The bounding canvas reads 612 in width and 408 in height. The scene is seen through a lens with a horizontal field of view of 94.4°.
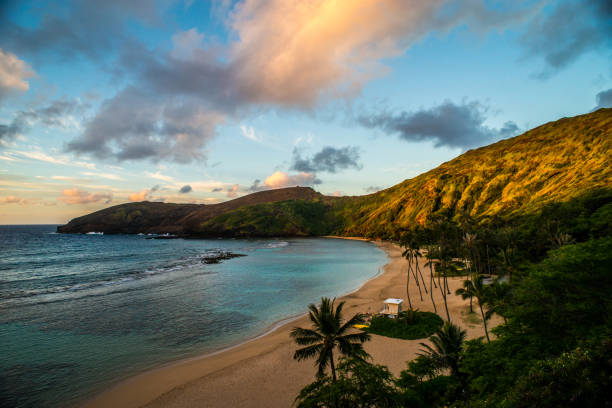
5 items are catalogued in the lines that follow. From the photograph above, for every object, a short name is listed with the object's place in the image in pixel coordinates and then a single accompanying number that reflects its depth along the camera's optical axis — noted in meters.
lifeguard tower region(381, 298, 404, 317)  42.43
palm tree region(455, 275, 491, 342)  32.97
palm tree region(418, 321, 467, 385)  21.84
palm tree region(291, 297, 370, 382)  22.53
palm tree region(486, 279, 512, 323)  30.73
